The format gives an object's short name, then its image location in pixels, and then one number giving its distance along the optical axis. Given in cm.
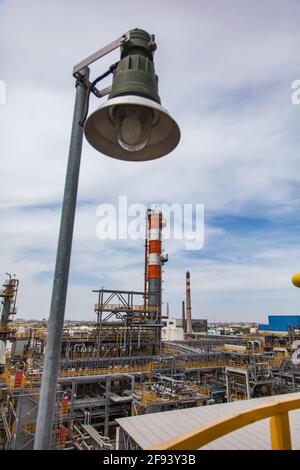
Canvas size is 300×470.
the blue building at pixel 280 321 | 4789
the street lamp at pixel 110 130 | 208
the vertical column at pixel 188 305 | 5903
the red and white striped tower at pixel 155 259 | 3322
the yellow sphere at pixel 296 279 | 326
